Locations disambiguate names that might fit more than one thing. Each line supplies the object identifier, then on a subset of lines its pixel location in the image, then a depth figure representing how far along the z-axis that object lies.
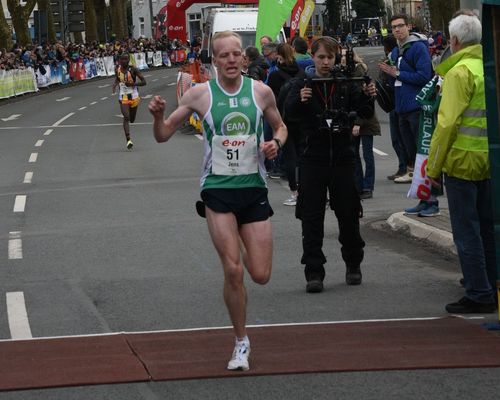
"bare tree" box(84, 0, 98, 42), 90.38
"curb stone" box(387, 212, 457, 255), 12.05
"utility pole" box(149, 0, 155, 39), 105.71
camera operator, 10.16
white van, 33.88
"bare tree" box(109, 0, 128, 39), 101.12
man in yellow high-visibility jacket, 8.67
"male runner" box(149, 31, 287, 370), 7.58
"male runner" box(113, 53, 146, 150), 25.52
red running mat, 7.30
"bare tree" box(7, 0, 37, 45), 68.38
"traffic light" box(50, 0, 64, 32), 62.41
